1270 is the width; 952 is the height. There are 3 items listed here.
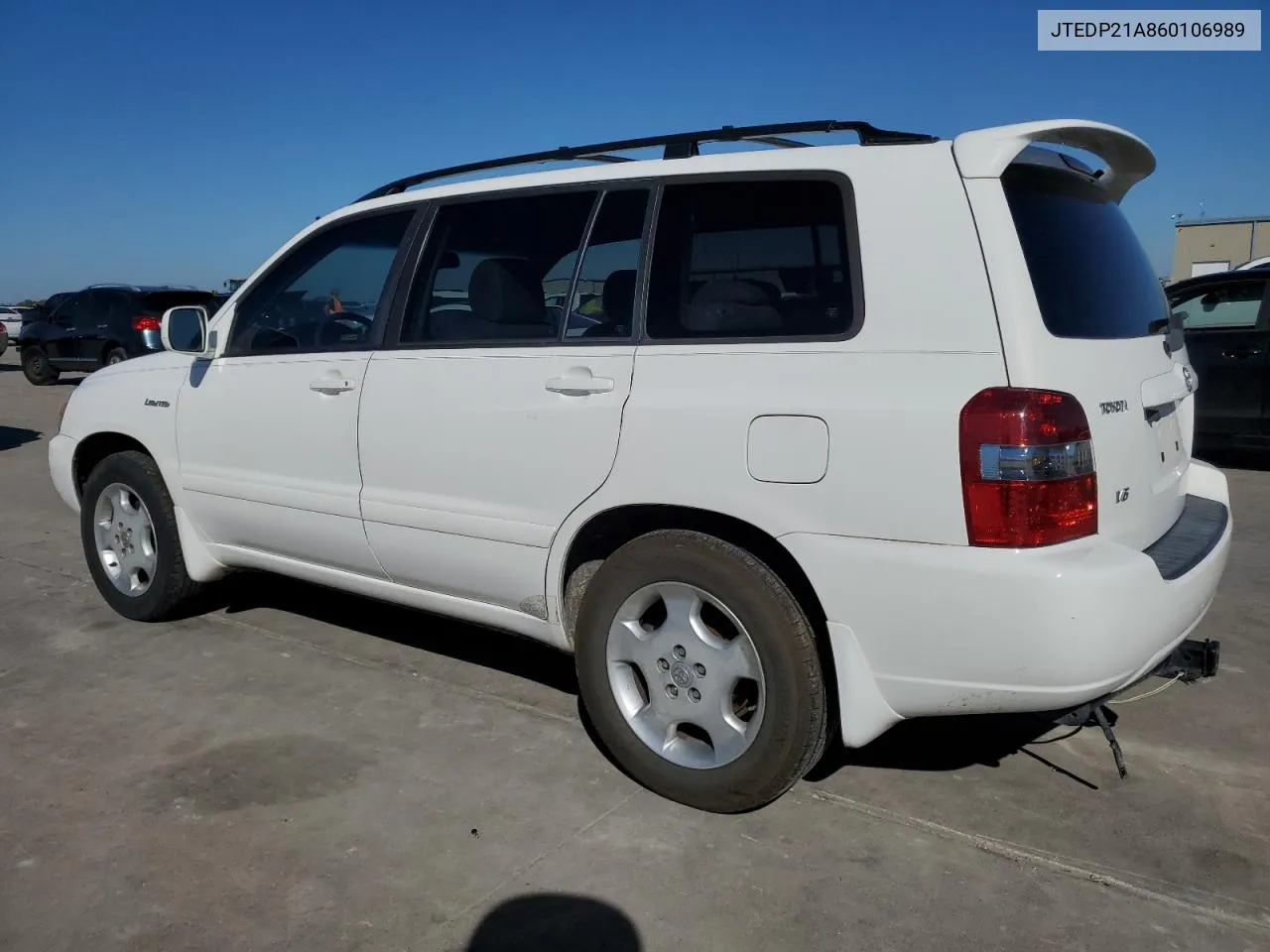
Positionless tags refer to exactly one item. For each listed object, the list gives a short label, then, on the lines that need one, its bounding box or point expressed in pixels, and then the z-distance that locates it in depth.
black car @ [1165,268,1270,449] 8.65
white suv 2.52
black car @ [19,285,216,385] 16.84
